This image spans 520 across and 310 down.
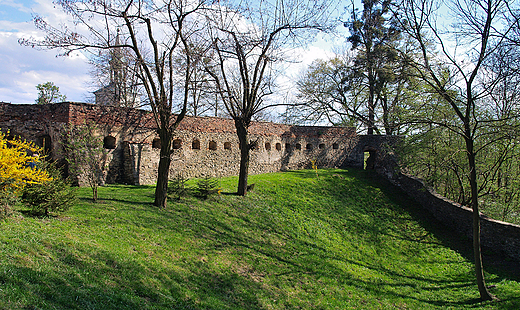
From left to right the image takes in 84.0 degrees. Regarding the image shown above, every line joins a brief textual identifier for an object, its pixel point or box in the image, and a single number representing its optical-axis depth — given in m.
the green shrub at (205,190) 11.23
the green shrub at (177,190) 10.60
